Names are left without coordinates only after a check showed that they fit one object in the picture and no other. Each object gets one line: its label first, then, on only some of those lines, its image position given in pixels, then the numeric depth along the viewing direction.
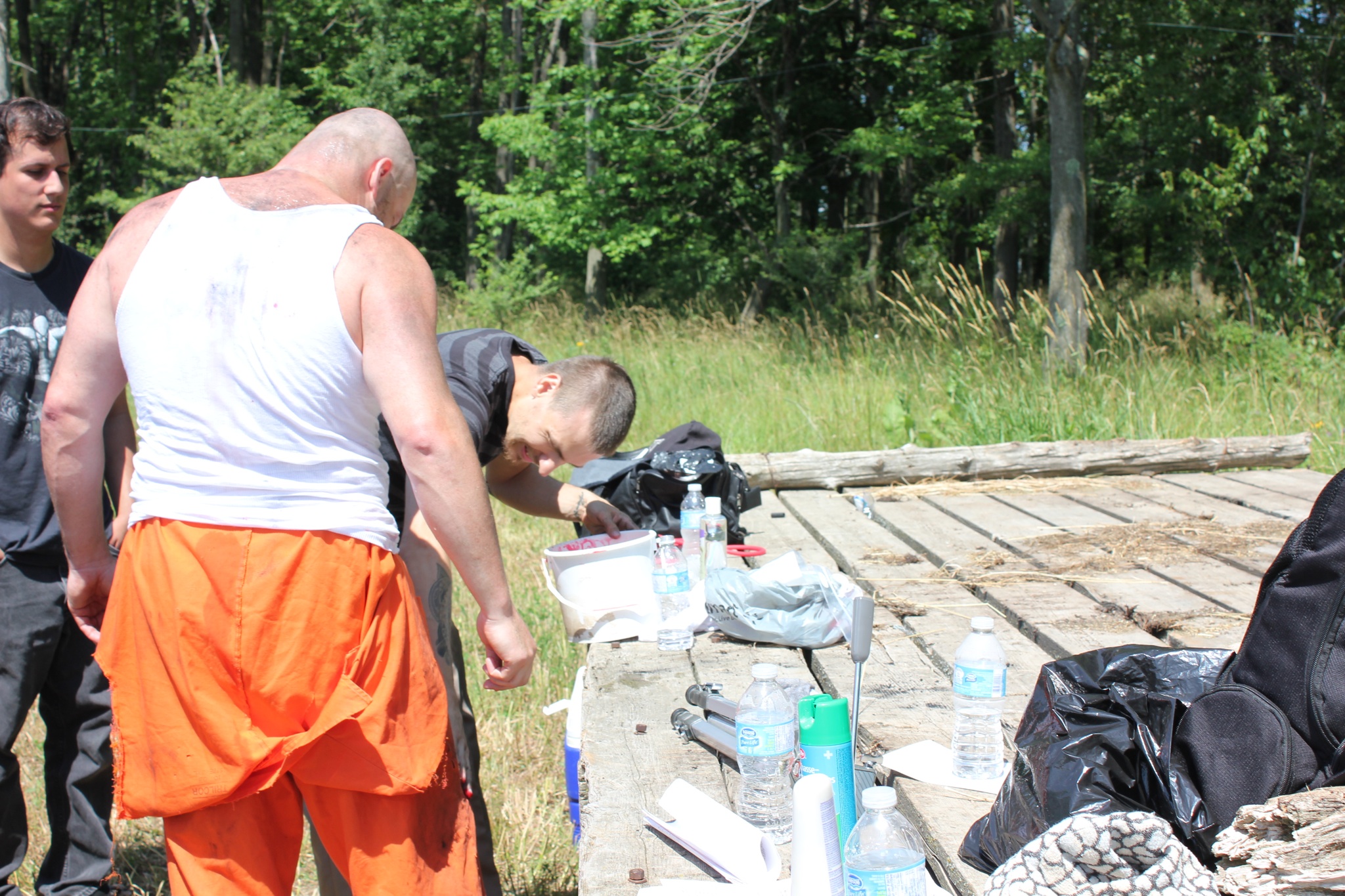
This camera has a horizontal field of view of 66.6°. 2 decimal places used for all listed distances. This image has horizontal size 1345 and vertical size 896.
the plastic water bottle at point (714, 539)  3.69
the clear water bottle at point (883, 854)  1.61
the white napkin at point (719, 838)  1.87
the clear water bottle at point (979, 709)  2.17
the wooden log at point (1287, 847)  1.46
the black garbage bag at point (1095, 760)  1.70
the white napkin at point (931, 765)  2.16
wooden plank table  2.16
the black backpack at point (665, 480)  4.30
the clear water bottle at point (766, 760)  2.04
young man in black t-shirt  2.82
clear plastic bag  3.08
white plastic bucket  3.20
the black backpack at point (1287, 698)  1.63
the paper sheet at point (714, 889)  1.81
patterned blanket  1.50
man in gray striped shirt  2.50
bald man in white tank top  1.80
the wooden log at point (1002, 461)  5.82
